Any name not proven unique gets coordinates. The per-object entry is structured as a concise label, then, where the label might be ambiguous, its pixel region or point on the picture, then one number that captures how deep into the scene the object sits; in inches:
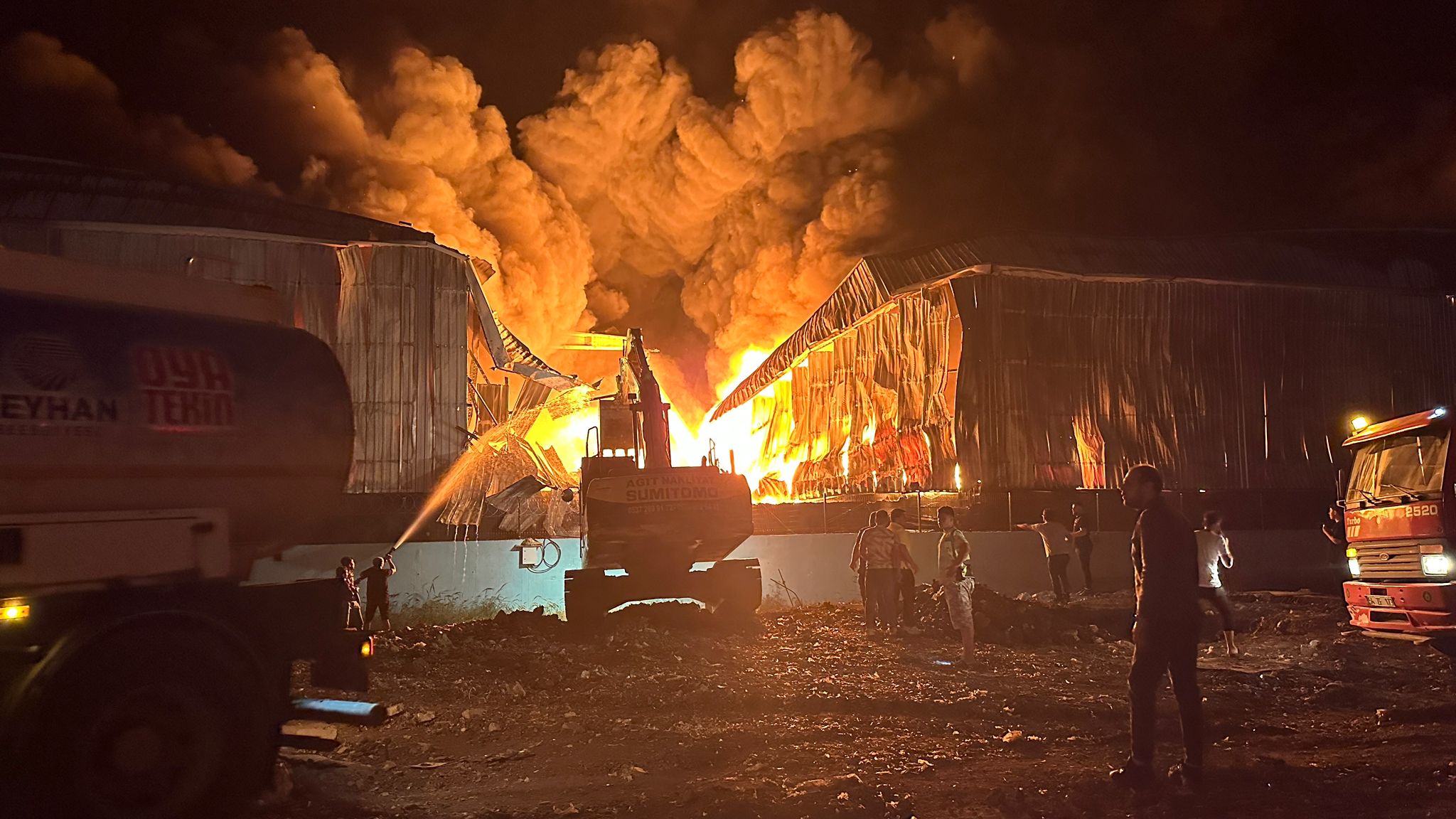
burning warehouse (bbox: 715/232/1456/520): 796.0
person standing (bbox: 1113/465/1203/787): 236.4
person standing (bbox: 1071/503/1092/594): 729.6
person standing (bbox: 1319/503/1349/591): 461.4
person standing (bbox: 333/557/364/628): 350.6
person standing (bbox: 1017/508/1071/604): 655.8
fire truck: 382.6
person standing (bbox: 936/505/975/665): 464.4
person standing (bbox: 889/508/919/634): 557.0
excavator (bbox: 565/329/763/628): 530.9
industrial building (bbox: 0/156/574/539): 735.1
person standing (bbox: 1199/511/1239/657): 453.7
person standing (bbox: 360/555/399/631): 575.5
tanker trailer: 186.2
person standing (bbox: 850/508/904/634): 534.9
